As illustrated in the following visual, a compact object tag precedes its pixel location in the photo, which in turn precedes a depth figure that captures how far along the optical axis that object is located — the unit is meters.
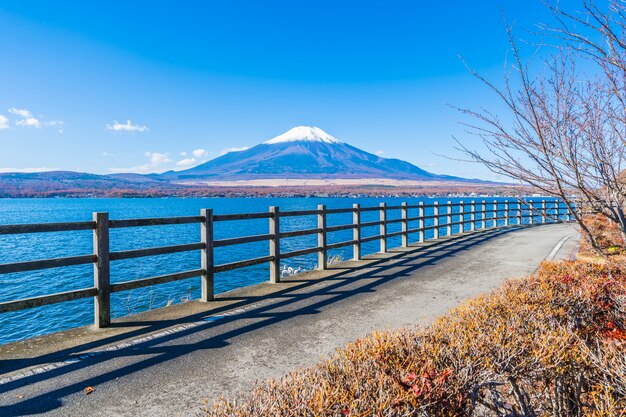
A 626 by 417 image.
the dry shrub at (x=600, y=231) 9.96
